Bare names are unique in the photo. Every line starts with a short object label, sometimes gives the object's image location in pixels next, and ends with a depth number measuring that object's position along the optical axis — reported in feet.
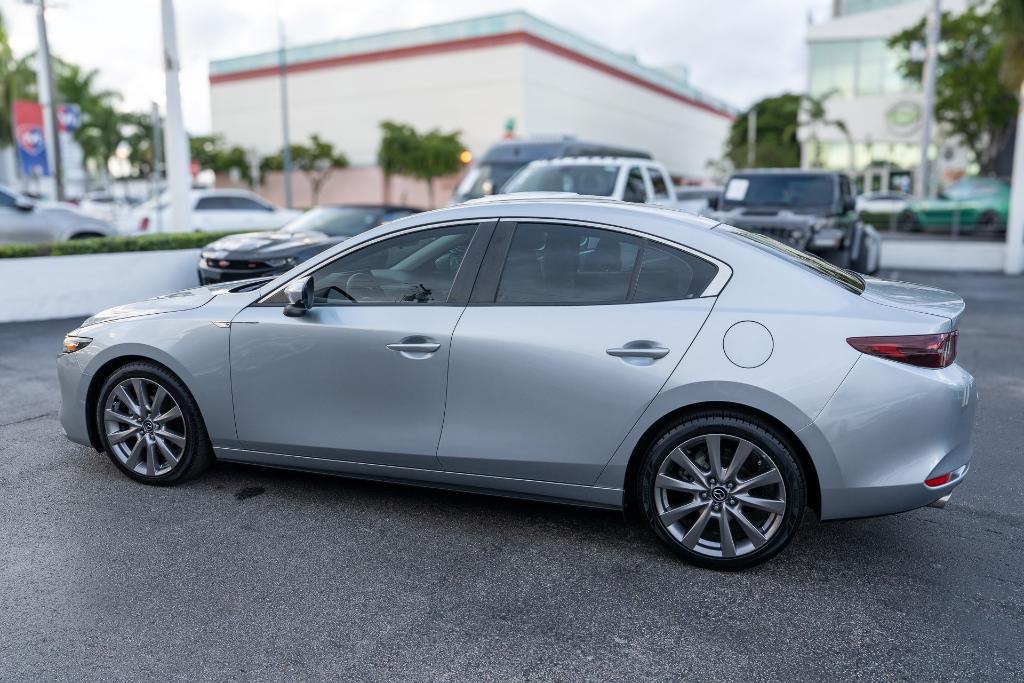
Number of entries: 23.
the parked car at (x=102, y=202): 113.80
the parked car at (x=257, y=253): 31.27
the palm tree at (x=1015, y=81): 54.19
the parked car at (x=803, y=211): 40.04
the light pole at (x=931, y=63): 87.10
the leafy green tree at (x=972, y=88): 111.04
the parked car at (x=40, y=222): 47.55
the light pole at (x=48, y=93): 77.46
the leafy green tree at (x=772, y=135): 203.51
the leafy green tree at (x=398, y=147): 165.68
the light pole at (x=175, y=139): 42.09
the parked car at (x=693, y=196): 58.47
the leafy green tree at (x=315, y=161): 185.68
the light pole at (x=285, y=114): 131.46
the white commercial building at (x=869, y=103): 153.07
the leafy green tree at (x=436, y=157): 164.04
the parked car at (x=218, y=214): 57.26
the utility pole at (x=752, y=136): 200.53
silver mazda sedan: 11.68
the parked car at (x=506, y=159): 52.37
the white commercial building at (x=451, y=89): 174.50
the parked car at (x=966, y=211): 65.98
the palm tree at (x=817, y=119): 153.89
